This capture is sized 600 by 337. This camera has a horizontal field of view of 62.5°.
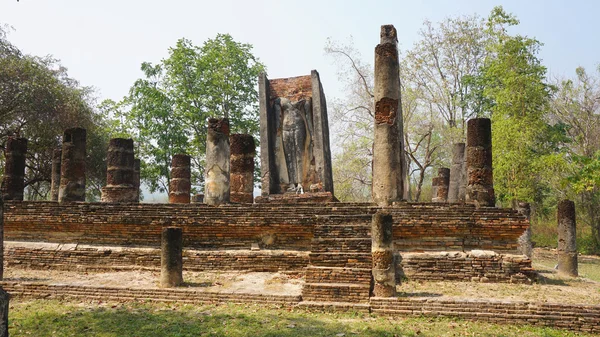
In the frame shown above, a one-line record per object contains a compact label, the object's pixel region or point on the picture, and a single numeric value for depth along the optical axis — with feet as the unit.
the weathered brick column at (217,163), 40.98
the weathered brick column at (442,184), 71.20
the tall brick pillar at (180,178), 59.93
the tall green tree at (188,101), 83.35
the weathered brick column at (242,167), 42.75
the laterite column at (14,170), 49.16
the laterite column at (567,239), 39.60
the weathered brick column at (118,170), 48.93
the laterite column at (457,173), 61.53
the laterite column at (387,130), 34.30
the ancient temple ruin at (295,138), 49.78
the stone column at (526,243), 48.16
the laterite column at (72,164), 46.83
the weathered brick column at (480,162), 37.29
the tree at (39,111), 72.69
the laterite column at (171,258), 26.78
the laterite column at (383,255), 23.88
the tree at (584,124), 76.33
